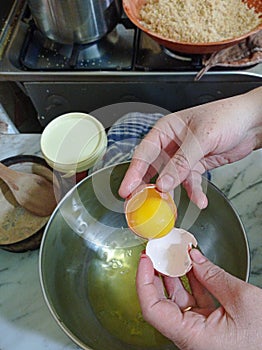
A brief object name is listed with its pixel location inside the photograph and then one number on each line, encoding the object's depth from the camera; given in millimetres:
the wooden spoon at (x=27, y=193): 794
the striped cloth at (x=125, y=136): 845
